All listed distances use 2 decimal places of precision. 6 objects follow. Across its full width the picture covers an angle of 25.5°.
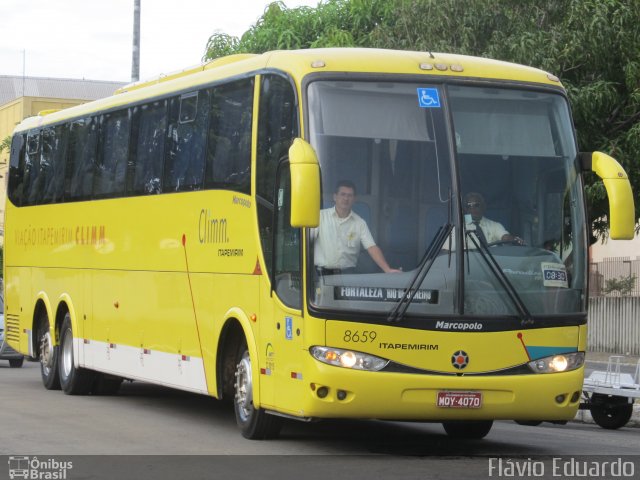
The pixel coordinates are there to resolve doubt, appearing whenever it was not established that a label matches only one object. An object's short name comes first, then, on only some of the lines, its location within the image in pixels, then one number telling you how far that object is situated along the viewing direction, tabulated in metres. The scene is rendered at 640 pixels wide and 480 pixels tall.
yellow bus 11.66
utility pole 30.94
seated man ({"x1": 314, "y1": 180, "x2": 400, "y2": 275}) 11.73
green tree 23.66
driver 11.95
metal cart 16.14
